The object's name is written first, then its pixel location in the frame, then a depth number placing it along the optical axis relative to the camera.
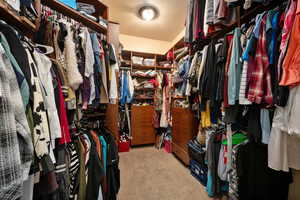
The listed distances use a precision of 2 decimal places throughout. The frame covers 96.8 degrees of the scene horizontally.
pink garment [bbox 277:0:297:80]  0.75
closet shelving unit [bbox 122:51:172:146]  2.81
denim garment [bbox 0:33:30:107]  0.47
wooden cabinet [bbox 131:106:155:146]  2.80
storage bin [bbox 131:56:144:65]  2.89
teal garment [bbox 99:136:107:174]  1.21
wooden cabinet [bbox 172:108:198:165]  1.94
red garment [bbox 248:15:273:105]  0.88
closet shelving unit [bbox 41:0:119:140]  1.08
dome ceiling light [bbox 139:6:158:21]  2.21
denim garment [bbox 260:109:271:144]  0.96
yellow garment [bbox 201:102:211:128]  1.64
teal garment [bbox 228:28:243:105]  1.08
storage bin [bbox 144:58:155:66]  3.00
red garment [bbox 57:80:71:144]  0.74
